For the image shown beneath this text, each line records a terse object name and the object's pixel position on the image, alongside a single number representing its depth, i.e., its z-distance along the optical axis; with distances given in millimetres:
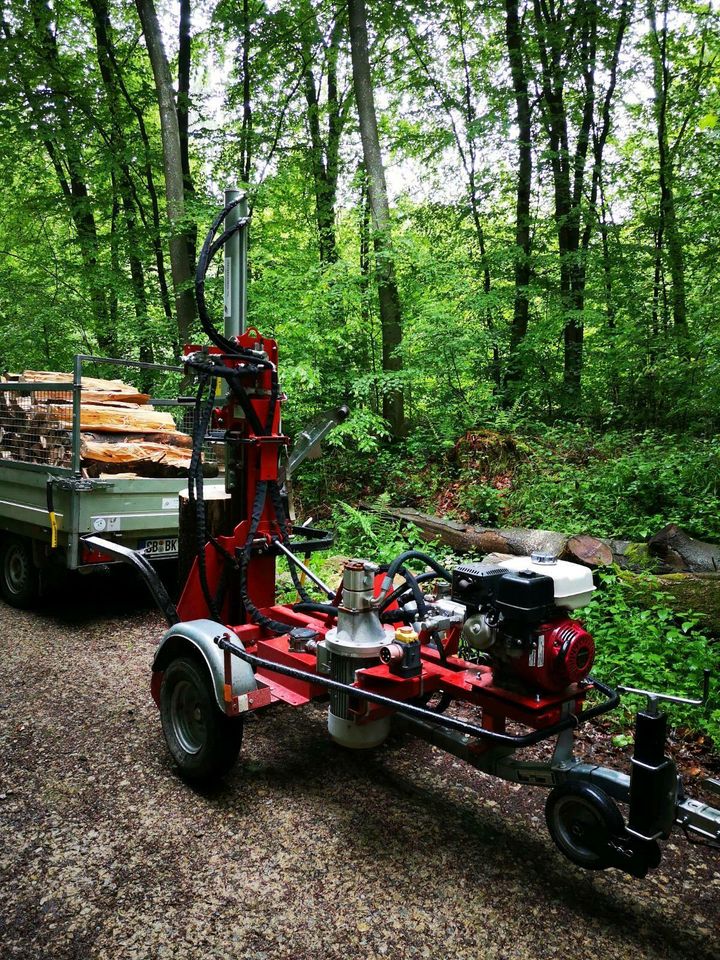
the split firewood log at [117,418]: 5505
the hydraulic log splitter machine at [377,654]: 2178
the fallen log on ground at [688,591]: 4398
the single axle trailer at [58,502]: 5000
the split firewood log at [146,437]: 5672
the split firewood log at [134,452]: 5312
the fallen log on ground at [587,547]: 5438
